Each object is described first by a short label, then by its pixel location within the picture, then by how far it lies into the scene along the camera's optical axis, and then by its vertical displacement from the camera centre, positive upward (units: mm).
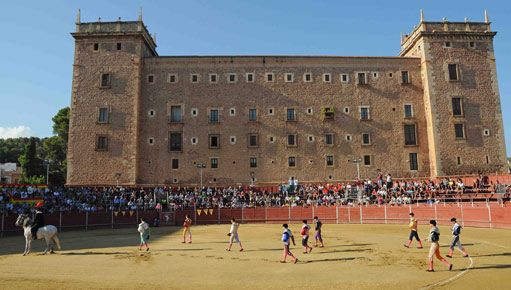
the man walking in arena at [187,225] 20562 -1871
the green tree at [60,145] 68688 +9835
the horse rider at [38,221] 18141 -1360
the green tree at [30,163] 65312 +5884
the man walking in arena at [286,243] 14656 -2133
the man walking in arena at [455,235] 14461 -1907
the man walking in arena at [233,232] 17562 -1978
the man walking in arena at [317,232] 18522 -2179
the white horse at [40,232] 17141 -1789
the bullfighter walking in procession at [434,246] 12531 -2051
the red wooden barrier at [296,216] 25859 -2083
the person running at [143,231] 17625 -1879
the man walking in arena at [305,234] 16453 -1997
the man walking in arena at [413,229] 17553 -1997
